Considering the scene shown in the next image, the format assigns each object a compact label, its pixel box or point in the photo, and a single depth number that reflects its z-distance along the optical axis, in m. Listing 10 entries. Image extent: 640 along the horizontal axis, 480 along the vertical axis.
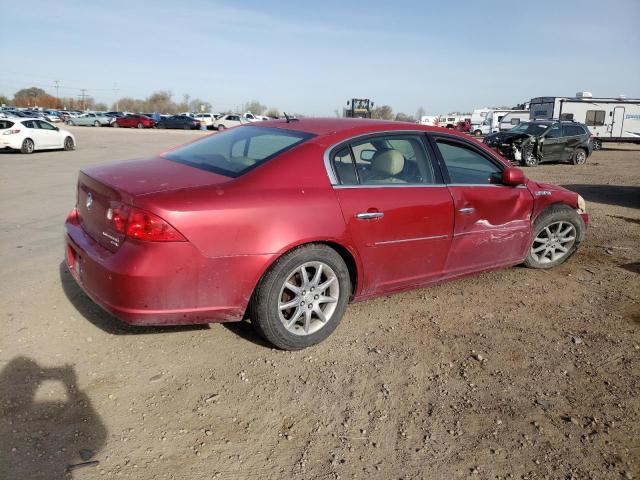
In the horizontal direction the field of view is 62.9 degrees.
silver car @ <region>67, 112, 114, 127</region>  53.64
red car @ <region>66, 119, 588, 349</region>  3.06
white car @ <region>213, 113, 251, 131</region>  48.81
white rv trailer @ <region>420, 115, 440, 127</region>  51.78
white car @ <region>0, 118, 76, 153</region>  18.12
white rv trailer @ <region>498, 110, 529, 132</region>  35.22
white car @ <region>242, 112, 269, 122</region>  51.97
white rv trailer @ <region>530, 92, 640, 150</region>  28.05
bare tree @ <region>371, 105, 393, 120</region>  74.24
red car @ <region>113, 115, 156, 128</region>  52.28
